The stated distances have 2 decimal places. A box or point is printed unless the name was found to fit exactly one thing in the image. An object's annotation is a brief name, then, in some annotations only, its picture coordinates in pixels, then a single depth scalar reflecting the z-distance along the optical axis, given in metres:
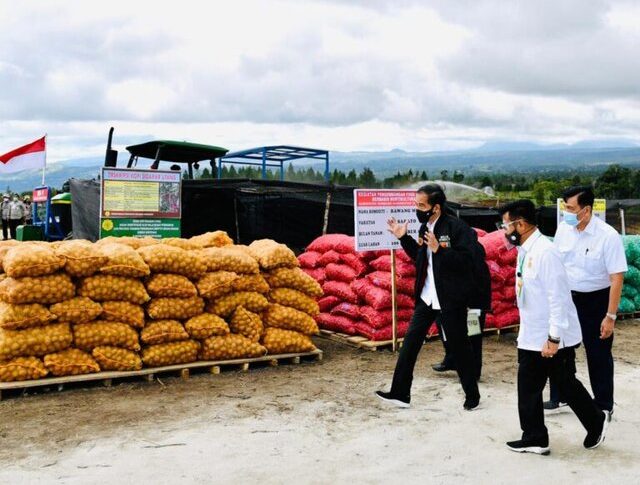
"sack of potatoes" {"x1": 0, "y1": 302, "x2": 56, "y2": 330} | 5.79
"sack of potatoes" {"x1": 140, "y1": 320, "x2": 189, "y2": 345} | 6.39
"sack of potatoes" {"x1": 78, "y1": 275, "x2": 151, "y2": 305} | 6.16
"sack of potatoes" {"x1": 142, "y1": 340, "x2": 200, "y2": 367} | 6.40
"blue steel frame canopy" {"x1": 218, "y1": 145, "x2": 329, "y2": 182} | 17.08
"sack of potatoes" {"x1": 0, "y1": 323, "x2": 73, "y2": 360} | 5.80
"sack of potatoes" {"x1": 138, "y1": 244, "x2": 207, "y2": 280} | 6.52
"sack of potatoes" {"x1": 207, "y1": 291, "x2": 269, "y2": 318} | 6.79
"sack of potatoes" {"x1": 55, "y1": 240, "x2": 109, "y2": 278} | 6.06
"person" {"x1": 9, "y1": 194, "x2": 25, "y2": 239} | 21.38
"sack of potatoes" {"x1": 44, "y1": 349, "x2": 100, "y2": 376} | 5.93
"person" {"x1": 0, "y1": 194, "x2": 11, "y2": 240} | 21.33
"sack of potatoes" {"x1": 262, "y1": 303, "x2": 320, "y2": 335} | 7.19
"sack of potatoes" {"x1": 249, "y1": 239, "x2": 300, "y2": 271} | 7.24
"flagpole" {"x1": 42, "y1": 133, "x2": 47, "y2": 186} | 13.86
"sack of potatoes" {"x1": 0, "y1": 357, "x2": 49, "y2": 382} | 5.79
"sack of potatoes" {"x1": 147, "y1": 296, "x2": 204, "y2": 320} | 6.43
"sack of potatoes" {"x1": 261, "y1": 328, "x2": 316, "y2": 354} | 7.08
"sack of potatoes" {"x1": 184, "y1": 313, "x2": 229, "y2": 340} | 6.57
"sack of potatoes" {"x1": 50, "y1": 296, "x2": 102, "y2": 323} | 5.98
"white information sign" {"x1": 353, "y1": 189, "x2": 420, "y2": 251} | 7.48
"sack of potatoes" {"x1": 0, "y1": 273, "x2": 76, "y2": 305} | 5.82
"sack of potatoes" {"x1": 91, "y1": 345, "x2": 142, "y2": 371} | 6.16
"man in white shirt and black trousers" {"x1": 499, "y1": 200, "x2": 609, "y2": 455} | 4.36
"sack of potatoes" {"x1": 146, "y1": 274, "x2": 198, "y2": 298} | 6.46
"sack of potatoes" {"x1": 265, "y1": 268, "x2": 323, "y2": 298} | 7.36
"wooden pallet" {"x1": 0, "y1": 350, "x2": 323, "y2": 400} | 5.86
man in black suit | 5.49
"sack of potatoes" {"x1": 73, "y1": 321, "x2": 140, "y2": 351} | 6.11
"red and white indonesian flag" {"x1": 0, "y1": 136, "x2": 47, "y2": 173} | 13.92
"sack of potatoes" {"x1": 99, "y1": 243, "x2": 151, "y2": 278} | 6.23
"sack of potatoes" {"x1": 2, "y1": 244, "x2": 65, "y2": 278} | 5.84
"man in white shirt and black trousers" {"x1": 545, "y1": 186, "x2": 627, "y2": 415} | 5.11
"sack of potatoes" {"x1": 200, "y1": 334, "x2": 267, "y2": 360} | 6.68
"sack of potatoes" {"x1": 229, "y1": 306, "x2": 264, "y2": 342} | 6.86
